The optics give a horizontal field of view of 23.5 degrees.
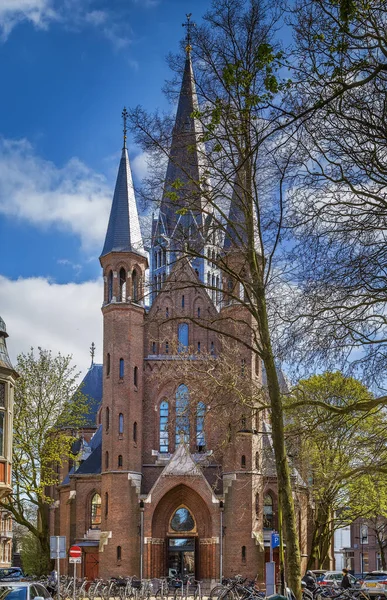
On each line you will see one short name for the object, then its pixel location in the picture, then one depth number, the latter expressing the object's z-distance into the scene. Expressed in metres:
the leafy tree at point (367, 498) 43.20
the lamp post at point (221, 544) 51.09
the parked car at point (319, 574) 43.74
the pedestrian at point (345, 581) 32.84
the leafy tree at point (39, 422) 45.62
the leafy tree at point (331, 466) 17.48
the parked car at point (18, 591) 17.53
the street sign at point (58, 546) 26.88
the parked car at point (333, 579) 39.00
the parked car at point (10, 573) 33.88
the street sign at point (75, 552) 29.66
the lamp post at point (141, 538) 51.47
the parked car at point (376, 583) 33.47
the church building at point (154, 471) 51.75
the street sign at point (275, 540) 31.41
